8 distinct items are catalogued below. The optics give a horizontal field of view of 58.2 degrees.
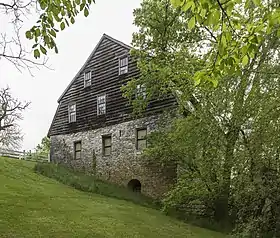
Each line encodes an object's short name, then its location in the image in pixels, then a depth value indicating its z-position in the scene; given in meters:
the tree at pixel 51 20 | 2.90
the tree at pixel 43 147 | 31.55
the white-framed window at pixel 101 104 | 14.84
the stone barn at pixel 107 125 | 12.72
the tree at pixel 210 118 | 6.40
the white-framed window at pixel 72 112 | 16.27
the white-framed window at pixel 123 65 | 14.09
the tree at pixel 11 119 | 17.19
